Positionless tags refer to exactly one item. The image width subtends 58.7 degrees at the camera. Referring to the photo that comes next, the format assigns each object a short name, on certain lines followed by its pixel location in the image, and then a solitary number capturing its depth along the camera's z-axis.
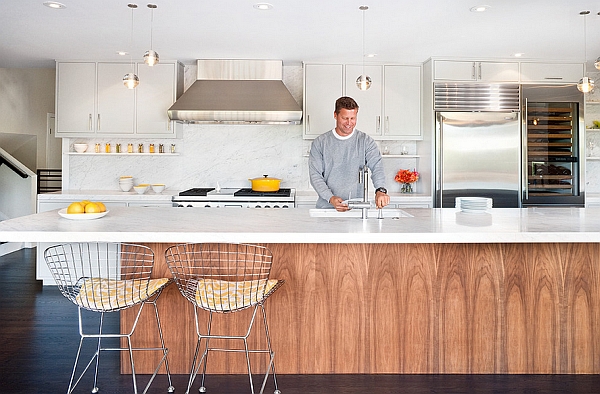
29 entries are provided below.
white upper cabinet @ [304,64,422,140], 5.41
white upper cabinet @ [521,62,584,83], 5.27
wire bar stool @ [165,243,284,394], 2.53
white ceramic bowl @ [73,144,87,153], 5.60
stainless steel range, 5.00
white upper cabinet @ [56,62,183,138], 5.41
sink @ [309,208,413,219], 3.20
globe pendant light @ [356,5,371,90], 3.60
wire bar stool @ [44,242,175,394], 2.45
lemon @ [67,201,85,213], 2.88
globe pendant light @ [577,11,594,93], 3.71
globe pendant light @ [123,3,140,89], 3.57
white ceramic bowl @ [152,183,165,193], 5.43
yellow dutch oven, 5.33
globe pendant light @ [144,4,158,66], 3.38
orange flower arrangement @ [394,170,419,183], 5.54
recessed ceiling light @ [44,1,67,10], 3.62
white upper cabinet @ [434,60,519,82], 5.23
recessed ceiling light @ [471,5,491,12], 3.65
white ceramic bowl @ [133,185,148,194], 5.39
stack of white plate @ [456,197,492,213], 3.27
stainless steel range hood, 5.10
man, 3.77
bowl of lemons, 2.85
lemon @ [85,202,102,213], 2.89
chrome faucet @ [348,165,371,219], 2.98
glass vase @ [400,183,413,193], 5.62
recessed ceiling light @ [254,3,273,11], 3.64
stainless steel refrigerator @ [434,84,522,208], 5.16
